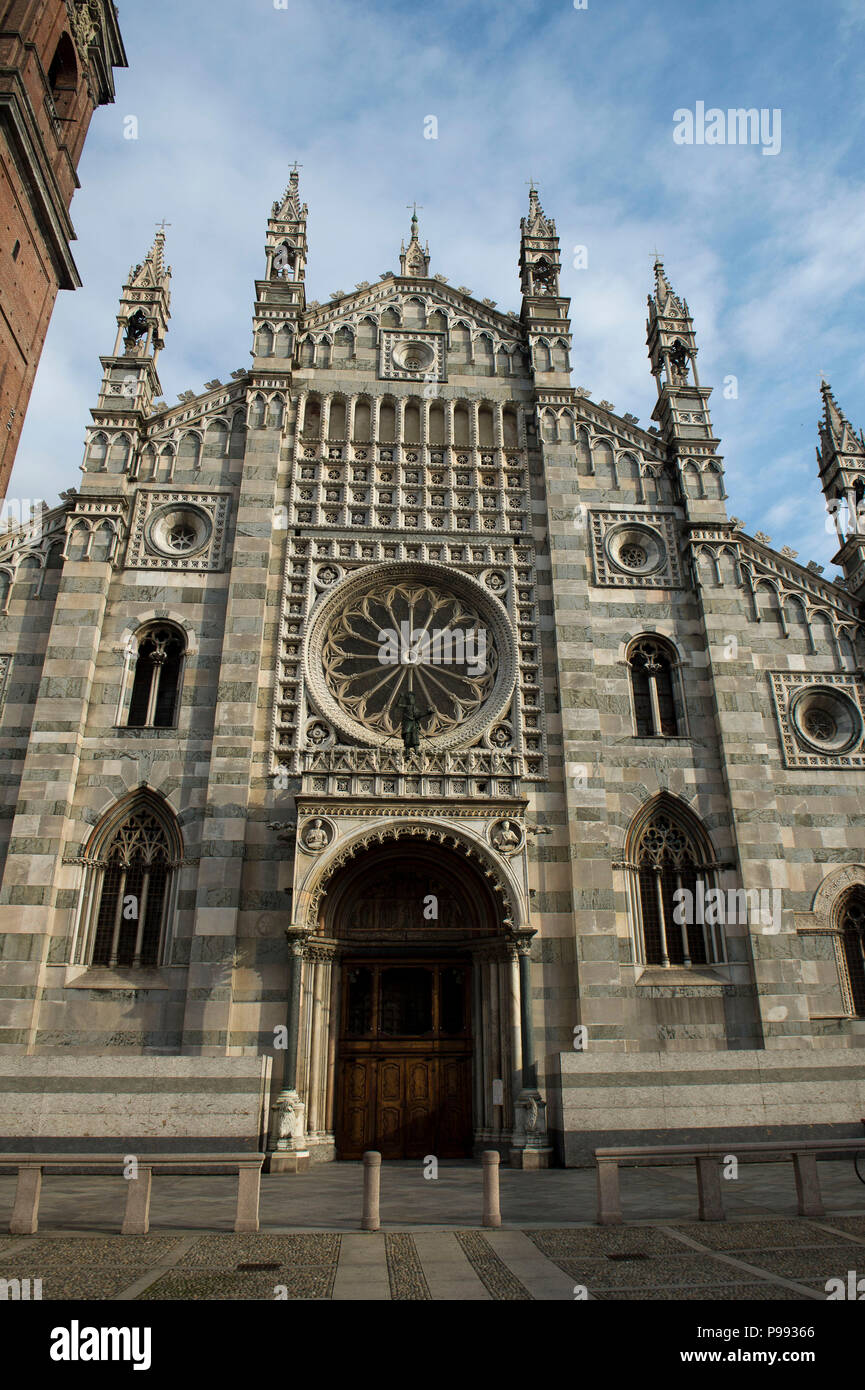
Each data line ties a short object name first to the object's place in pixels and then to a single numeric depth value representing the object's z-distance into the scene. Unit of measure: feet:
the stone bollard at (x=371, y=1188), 33.99
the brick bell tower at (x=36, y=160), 64.64
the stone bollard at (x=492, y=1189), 34.65
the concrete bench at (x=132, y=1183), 32.83
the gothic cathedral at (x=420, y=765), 59.72
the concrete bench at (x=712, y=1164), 35.19
